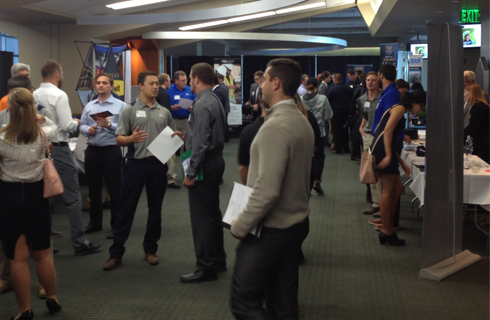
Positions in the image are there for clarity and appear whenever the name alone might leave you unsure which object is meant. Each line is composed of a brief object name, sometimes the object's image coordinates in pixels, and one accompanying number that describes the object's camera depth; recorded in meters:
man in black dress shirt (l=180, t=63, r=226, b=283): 3.77
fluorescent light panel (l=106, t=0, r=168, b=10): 10.48
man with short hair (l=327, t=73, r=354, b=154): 11.41
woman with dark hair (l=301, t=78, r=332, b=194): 9.20
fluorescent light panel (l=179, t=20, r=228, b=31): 14.18
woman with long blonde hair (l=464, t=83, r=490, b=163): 6.19
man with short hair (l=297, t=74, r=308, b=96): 12.07
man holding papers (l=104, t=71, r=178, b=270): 4.20
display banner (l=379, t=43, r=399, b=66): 13.80
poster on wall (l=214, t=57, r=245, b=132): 14.45
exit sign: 9.54
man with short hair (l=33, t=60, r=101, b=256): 4.39
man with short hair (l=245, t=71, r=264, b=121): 11.73
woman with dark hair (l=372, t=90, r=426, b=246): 4.68
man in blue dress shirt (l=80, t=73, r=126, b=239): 5.11
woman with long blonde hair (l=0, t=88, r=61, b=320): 3.09
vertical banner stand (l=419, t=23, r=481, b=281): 4.09
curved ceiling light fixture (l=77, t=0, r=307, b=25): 8.59
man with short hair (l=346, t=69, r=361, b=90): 12.61
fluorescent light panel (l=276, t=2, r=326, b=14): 12.93
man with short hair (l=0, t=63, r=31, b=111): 4.84
